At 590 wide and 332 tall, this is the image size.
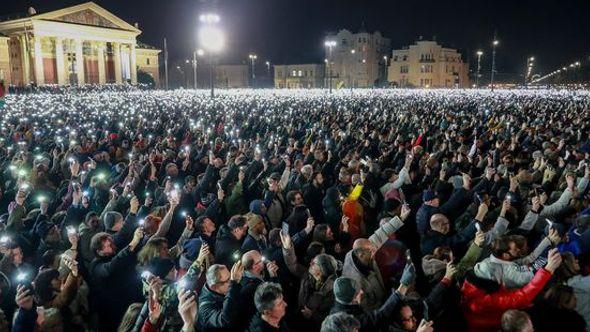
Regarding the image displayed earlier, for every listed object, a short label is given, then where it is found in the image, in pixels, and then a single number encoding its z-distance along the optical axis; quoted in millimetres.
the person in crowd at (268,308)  3871
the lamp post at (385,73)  101750
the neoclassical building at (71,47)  70062
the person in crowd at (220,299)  4008
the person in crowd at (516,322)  3426
